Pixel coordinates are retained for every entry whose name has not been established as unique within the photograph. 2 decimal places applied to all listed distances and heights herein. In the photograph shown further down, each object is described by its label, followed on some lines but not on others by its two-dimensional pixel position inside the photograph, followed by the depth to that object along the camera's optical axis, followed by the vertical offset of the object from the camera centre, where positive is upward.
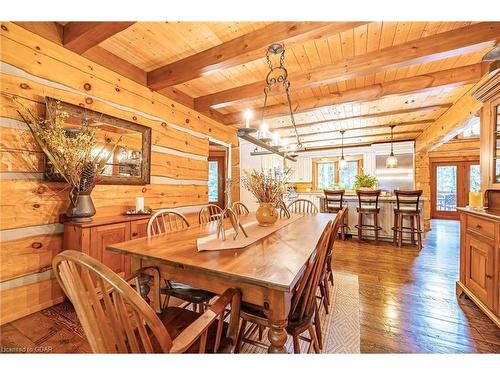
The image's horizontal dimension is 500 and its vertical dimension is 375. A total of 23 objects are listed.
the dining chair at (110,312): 0.70 -0.43
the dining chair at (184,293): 1.47 -0.70
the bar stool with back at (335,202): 4.56 -0.27
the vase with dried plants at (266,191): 1.95 -0.02
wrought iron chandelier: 2.02 +0.76
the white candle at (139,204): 2.61 -0.18
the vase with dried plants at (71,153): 1.88 +0.30
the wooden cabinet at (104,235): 1.94 -0.44
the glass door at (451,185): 7.44 +0.18
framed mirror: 2.09 +0.54
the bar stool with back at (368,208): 4.20 -0.36
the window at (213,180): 6.46 +0.25
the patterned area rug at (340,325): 1.56 -1.09
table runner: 1.36 -0.34
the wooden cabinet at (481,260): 1.72 -0.61
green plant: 5.19 +0.18
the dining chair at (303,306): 1.16 -0.67
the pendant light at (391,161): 5.65 +0.72
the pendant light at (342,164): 6.66 +0.76
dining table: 0.94 -0.36
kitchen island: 4.43 -0.56
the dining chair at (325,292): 1.89 -0.89
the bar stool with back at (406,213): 3.95 -0.42
